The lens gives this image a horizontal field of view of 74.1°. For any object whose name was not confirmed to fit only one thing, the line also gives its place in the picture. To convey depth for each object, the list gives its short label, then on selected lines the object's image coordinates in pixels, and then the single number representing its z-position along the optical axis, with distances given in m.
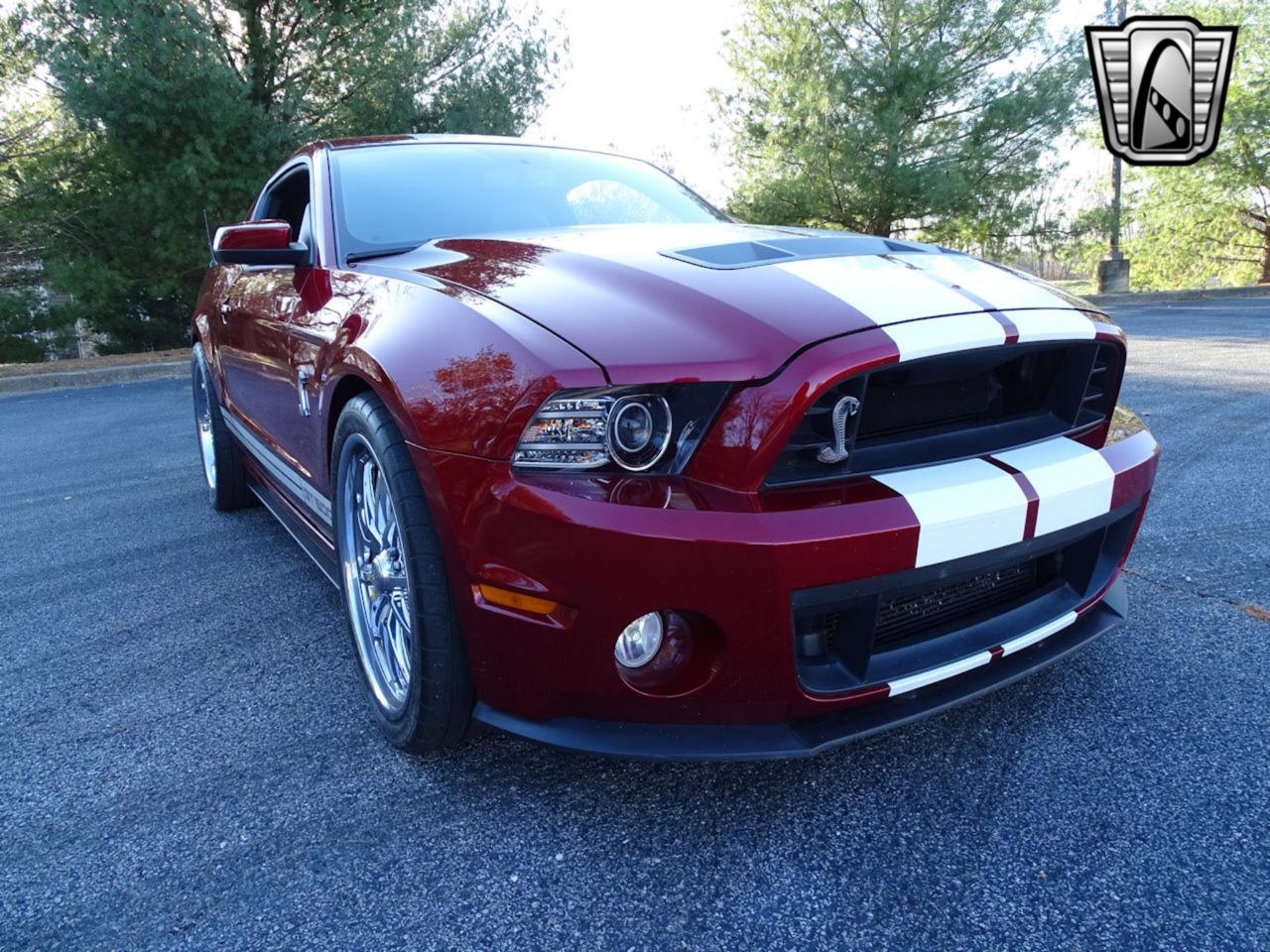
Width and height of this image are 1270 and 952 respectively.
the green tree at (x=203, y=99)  9.59
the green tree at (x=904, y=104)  13.23
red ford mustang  1.35
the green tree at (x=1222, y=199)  20.27
